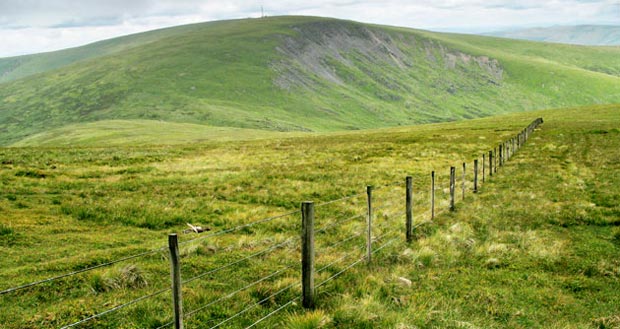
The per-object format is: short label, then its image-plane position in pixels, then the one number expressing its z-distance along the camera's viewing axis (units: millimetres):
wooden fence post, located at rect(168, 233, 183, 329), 6645
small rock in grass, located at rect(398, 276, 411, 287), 10680
